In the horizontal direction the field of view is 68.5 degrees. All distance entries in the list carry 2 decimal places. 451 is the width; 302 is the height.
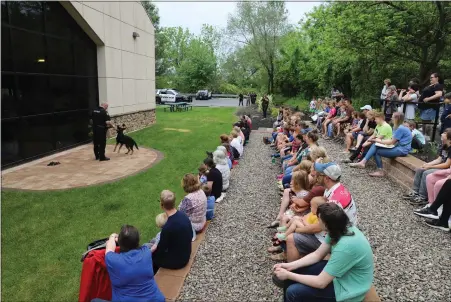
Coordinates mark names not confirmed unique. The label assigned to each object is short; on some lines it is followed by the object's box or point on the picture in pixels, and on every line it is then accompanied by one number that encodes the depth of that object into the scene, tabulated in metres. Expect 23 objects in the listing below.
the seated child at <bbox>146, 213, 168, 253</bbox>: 4.09
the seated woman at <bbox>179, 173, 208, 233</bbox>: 4.84
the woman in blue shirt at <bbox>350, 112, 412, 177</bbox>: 7.38
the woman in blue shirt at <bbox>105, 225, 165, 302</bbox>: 2.95
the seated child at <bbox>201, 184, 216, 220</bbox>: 5.64
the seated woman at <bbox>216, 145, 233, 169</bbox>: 7.49
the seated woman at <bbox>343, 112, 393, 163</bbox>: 7.84
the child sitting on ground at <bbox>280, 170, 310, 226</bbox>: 4.69
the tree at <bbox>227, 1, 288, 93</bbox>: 34.94
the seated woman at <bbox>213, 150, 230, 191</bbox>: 7.12
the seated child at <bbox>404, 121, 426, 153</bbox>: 7.88
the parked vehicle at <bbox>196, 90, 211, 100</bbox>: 43.41
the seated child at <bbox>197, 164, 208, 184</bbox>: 6.43
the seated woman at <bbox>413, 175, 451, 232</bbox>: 4.92
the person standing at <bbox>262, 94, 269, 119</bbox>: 22.27
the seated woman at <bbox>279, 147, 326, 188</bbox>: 5.12
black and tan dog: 10.95
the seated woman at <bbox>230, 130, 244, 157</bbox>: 10.39
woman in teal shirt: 2.67
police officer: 9.92
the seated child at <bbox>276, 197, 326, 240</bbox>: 3.84
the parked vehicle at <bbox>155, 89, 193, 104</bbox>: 36.53
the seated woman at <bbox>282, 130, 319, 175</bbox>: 6.93
